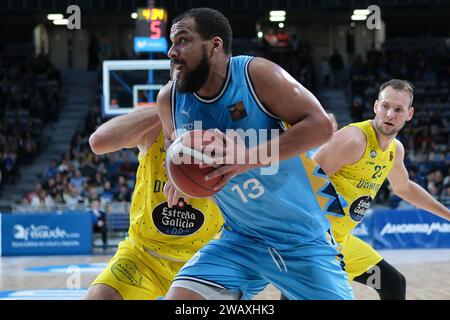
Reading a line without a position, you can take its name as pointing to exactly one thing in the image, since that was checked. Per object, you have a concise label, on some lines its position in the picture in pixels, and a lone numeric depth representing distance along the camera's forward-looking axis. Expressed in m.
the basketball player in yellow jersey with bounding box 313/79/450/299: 5.17
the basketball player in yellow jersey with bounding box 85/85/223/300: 4.11
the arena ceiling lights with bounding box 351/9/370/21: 22.83
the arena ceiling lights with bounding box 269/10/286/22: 23.41
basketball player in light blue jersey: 3.37
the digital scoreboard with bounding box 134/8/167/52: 13.96
